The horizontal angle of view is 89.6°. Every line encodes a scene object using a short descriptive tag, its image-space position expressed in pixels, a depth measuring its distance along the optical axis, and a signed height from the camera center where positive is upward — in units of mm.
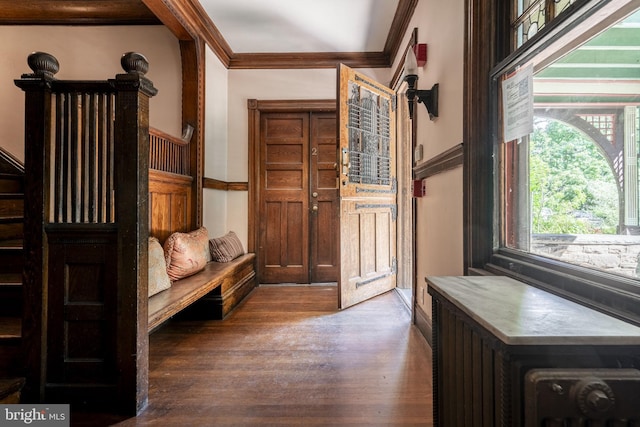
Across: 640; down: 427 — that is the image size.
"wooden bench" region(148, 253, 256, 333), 1866 -539
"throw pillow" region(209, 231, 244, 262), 3232 -338
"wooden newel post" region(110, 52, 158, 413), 1454 -70
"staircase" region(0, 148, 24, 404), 1456 -354
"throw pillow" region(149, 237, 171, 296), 2041 -358
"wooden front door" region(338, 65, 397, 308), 2906 +270
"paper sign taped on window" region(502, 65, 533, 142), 1158 +423
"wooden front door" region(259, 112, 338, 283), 3918 +212
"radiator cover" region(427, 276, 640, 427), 595 -287
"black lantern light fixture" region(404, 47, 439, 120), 2115 +839
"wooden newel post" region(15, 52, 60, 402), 1447 -1
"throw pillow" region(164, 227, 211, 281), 2426 -309
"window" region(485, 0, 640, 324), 825 +180
